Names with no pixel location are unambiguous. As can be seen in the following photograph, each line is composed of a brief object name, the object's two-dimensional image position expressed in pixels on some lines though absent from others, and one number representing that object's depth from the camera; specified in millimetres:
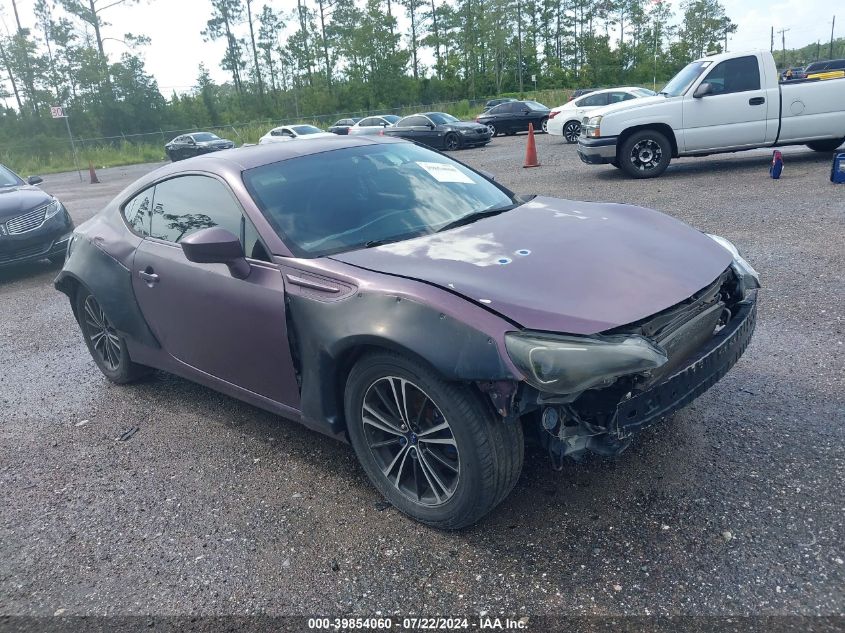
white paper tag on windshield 3959
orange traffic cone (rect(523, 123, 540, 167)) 15352
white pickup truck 10555
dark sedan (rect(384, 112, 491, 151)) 22766
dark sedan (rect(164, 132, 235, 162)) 32156
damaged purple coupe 2465
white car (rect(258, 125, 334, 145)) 28016
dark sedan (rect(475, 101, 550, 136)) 26750
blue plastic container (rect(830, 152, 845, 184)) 9305
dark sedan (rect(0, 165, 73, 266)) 8461
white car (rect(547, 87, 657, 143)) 20297
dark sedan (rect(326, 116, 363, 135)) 29566
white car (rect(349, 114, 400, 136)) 27891
